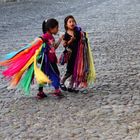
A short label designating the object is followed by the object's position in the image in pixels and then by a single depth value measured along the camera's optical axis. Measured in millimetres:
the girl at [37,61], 11577
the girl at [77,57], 12093
